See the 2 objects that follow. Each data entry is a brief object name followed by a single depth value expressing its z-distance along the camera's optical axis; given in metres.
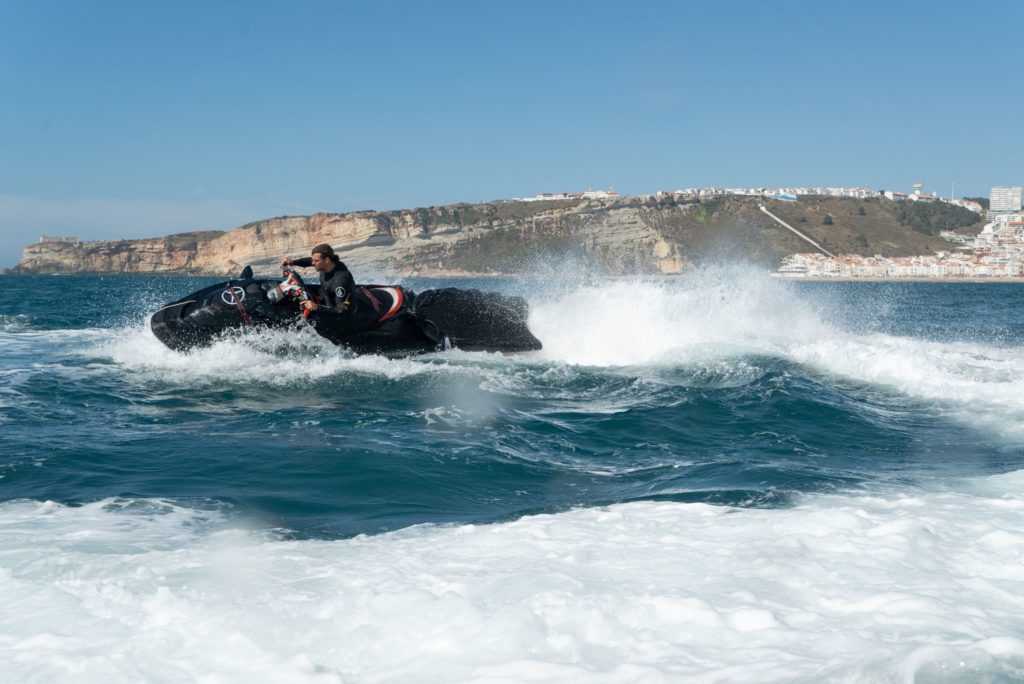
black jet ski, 11.72
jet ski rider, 11.26
